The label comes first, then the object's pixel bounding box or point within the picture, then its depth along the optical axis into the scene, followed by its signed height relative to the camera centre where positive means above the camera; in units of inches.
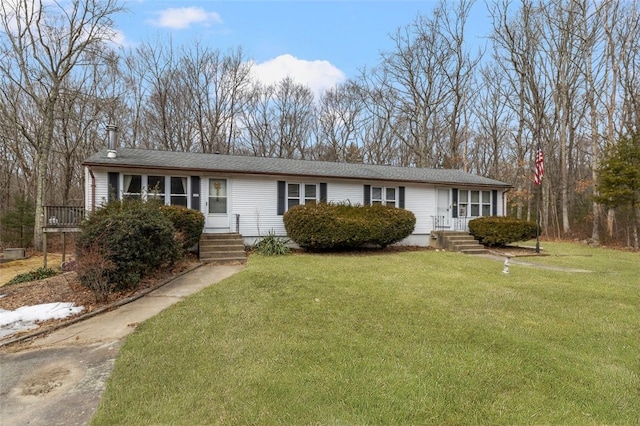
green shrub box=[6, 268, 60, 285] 342.0 -62.5
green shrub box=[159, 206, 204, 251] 359.9 -2.5
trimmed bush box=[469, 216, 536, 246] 510.3 -20.3
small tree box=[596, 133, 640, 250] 541.6 +70.5
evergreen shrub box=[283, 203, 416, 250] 421.1 -9.4
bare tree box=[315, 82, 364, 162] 1133.1 +358.1
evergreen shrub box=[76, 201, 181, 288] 238.1 -14.9
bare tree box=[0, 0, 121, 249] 612.7 +344.7
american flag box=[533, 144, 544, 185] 479.0 +78.7
